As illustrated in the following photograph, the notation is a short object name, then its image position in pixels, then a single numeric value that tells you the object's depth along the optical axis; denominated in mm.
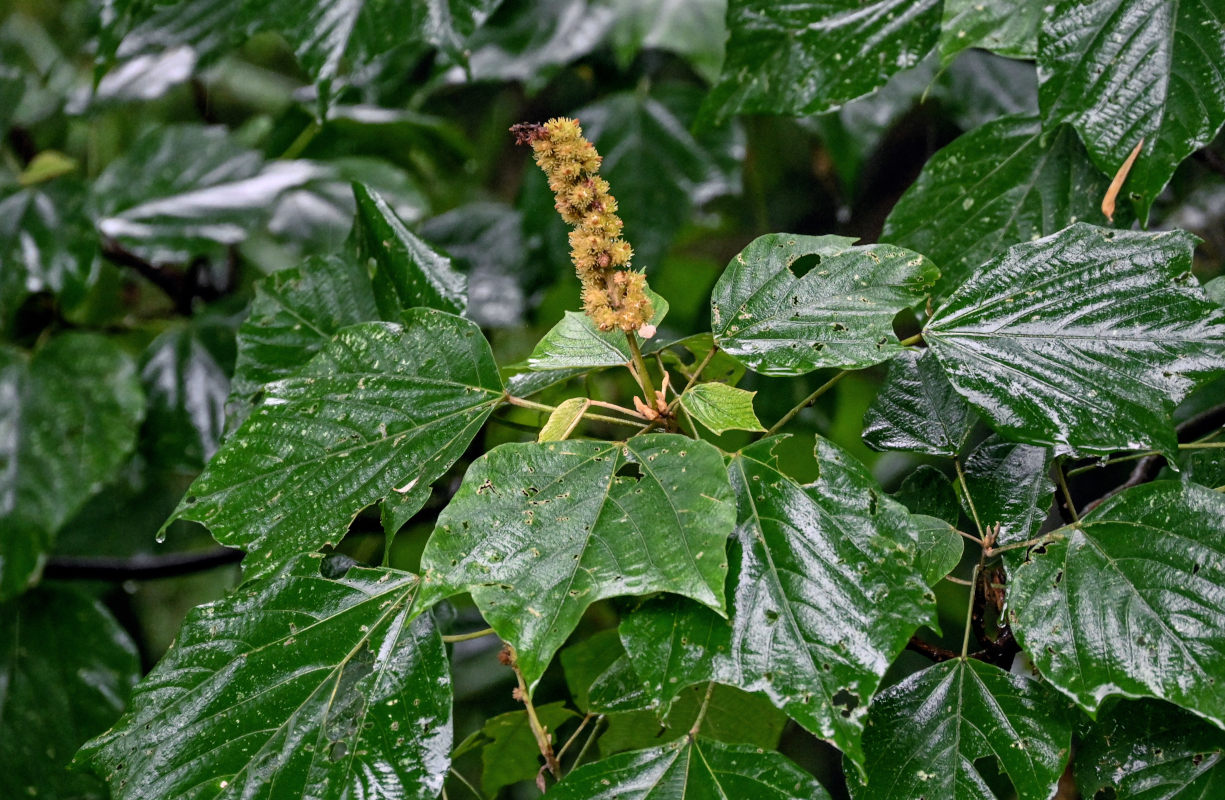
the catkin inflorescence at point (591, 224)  1189
